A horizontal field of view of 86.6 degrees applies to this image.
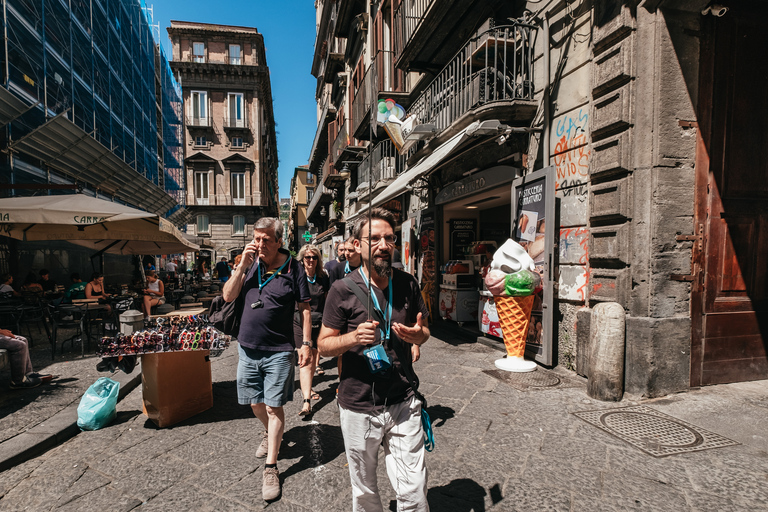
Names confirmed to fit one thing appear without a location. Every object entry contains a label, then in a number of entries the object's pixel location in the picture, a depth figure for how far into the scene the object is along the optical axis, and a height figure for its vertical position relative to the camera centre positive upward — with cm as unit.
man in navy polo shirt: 286 -64
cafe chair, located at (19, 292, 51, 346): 682 -116
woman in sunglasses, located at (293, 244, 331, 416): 476 -49
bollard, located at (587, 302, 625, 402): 397 -113
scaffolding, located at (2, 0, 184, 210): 1070 +611
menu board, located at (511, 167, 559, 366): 510 +4
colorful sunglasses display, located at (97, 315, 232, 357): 369 -91
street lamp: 1886 +327
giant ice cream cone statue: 505 -69
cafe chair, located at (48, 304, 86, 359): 620 -118
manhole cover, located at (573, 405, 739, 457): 303 -155
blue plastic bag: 362 -147
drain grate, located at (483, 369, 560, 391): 457 -164
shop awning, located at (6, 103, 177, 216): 930 +229
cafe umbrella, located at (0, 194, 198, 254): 571 +34
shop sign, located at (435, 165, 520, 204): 627 +99
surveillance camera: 400 +226
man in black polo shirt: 190 -70
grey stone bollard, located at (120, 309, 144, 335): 455 -90
